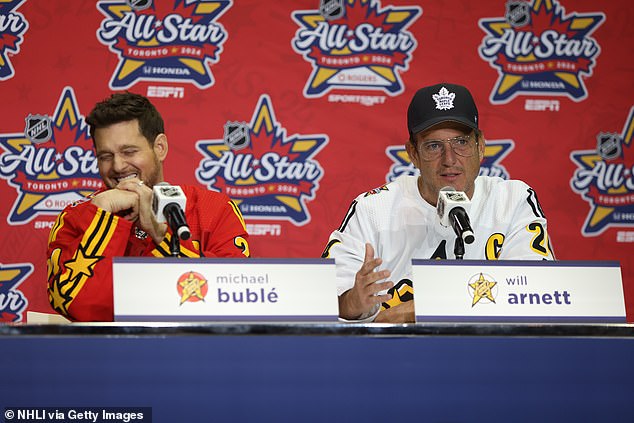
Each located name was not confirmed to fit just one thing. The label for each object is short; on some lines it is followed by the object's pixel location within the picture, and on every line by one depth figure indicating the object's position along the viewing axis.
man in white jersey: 9.03
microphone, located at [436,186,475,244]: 8.53
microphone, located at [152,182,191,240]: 8.48
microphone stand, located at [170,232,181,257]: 8.47
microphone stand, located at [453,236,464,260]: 8.54
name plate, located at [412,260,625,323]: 8.37
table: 8.25
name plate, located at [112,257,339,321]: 8.32
